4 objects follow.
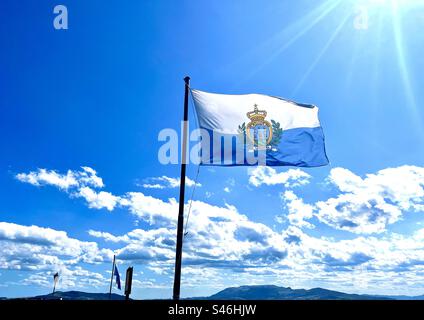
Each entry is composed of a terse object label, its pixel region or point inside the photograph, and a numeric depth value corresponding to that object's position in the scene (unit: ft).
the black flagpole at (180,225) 41.96
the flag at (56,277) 139.60
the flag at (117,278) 164.93
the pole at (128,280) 38.56
